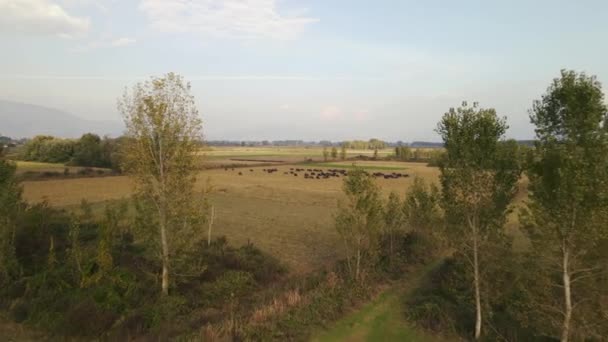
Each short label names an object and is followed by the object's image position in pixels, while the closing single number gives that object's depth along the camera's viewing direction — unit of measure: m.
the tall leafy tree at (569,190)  9.44
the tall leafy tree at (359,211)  16.38
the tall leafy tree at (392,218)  20.98
